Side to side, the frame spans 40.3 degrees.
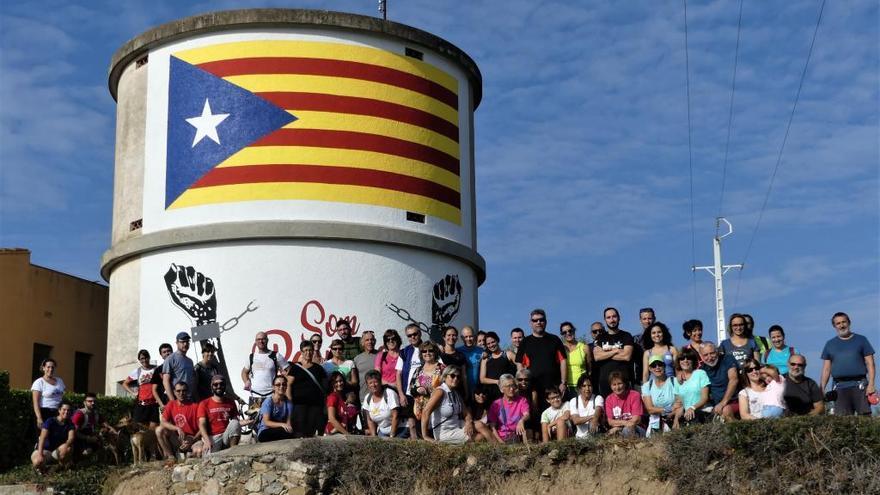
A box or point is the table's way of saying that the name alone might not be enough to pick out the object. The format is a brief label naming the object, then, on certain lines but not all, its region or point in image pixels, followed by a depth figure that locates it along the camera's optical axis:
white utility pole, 39.00
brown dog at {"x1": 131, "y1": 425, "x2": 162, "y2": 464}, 18.22
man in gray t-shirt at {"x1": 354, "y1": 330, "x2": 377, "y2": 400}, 18.45
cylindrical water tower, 23.48
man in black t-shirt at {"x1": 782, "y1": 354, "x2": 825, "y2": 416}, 15.16
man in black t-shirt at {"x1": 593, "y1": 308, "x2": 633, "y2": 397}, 16.67
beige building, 27.53
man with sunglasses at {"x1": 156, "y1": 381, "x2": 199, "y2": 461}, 17.62
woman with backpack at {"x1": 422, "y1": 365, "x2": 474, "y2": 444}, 16.59
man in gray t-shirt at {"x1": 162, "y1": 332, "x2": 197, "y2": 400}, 18.31
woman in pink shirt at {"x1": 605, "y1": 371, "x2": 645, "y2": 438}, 15.60
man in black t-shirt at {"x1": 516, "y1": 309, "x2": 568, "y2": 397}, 16.94
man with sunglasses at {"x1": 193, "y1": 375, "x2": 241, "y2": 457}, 17.44
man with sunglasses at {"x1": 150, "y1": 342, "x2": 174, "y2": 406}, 18.64
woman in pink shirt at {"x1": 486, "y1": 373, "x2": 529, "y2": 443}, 16.56
